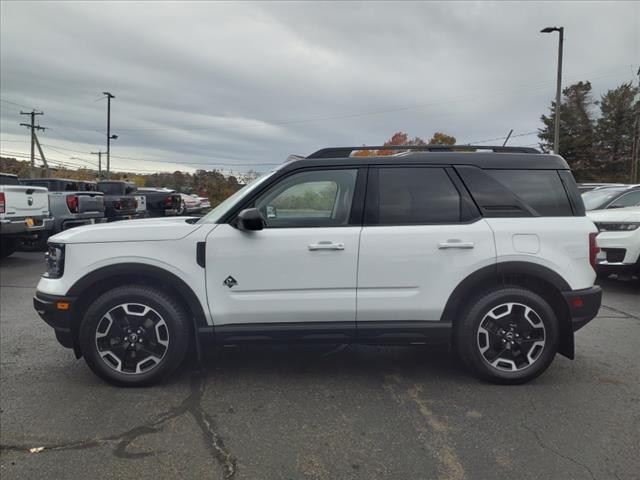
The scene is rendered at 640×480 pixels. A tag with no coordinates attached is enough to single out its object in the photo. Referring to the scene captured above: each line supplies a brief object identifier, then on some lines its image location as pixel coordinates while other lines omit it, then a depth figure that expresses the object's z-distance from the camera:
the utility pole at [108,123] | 45.28
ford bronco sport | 3.57
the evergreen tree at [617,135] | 50.12
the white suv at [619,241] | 7.19
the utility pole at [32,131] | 47.81
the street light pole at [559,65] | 20.92
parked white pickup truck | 9.37
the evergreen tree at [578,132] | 49.94
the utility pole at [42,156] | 44.38
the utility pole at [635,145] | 41.41
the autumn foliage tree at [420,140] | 45.78
